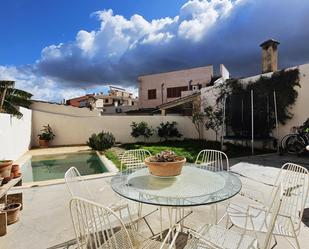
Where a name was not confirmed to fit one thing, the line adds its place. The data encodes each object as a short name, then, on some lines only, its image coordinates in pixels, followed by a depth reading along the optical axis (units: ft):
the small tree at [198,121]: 44.48
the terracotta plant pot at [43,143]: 39.06
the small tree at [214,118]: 39.65
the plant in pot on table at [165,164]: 8.18
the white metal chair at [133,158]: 13.12
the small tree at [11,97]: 28.12
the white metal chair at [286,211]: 7.09
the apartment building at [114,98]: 90.81
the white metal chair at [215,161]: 10.62
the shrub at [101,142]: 32.19
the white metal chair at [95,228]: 4.96
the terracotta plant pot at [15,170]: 14.39
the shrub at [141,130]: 43.04
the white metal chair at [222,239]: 5.73
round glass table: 6.62
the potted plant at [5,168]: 12.83
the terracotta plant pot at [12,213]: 10.30
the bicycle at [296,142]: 25.98
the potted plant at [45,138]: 39.08
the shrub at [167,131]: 44.60
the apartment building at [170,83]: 71.56
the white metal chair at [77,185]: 8.46
